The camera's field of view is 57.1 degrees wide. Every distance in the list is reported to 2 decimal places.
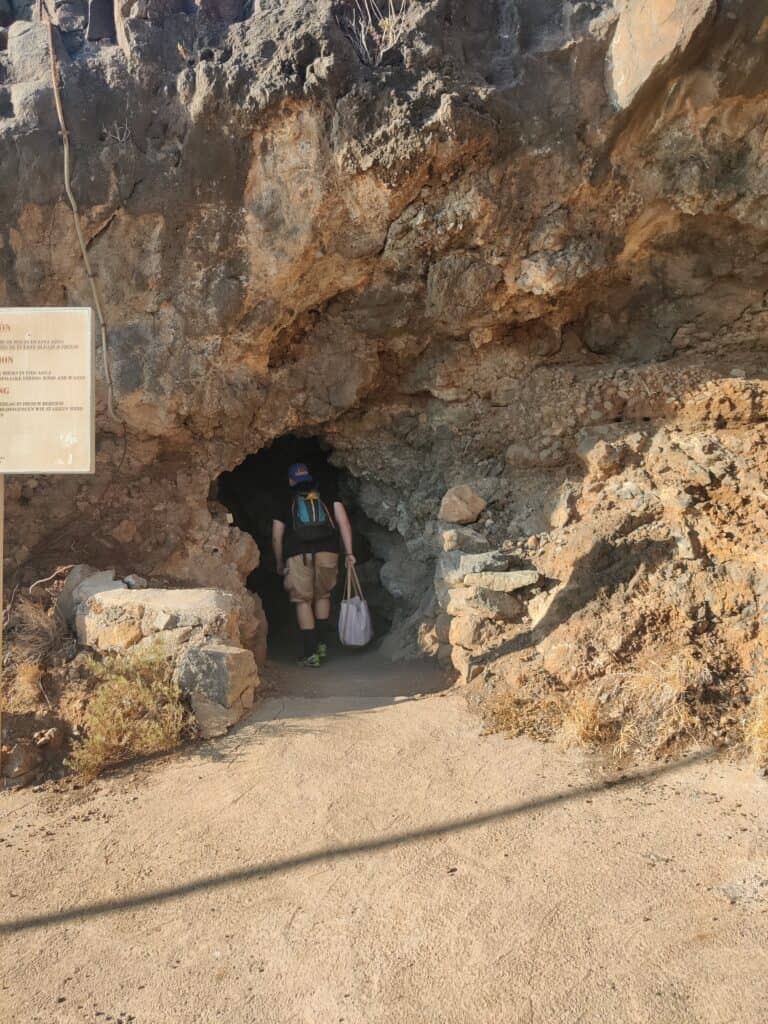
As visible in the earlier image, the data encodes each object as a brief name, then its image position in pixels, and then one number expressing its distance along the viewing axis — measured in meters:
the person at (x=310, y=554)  6.27
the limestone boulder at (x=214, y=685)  4.07
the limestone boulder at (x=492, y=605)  4.89
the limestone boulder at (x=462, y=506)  5.71
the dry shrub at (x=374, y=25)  5.20
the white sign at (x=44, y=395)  3.39
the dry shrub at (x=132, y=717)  3.73
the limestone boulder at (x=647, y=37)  4.50
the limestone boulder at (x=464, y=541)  5.38
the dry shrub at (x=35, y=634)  4.53
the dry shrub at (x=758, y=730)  3.39
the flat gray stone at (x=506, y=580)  4.88
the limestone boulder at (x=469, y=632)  4.88
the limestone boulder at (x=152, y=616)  4.44
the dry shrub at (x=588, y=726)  3.70
